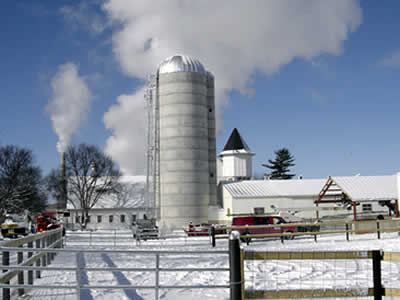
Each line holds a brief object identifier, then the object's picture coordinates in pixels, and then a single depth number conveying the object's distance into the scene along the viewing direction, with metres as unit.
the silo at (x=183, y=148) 54.25
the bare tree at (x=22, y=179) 62.09
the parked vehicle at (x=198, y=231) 35.16
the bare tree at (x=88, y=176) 65.06
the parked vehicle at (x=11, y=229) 24.57
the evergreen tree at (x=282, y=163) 112.75
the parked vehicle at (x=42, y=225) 29.88
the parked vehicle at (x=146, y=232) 33.72
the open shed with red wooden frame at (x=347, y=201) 35.62
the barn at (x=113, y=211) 66.75
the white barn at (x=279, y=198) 43.63
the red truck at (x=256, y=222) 29.47
